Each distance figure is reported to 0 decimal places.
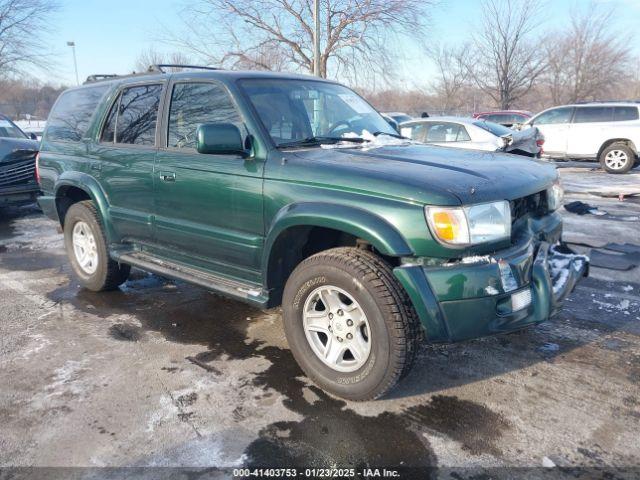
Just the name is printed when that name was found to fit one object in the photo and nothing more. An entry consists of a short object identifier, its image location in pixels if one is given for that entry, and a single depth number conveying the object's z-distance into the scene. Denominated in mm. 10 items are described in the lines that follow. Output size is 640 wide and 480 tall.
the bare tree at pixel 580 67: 32688
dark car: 8258
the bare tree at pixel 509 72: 28578
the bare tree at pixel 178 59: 19753
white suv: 13125
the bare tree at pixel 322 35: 16734
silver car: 9750
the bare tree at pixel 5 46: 20969
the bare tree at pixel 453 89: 33188
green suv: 2629
